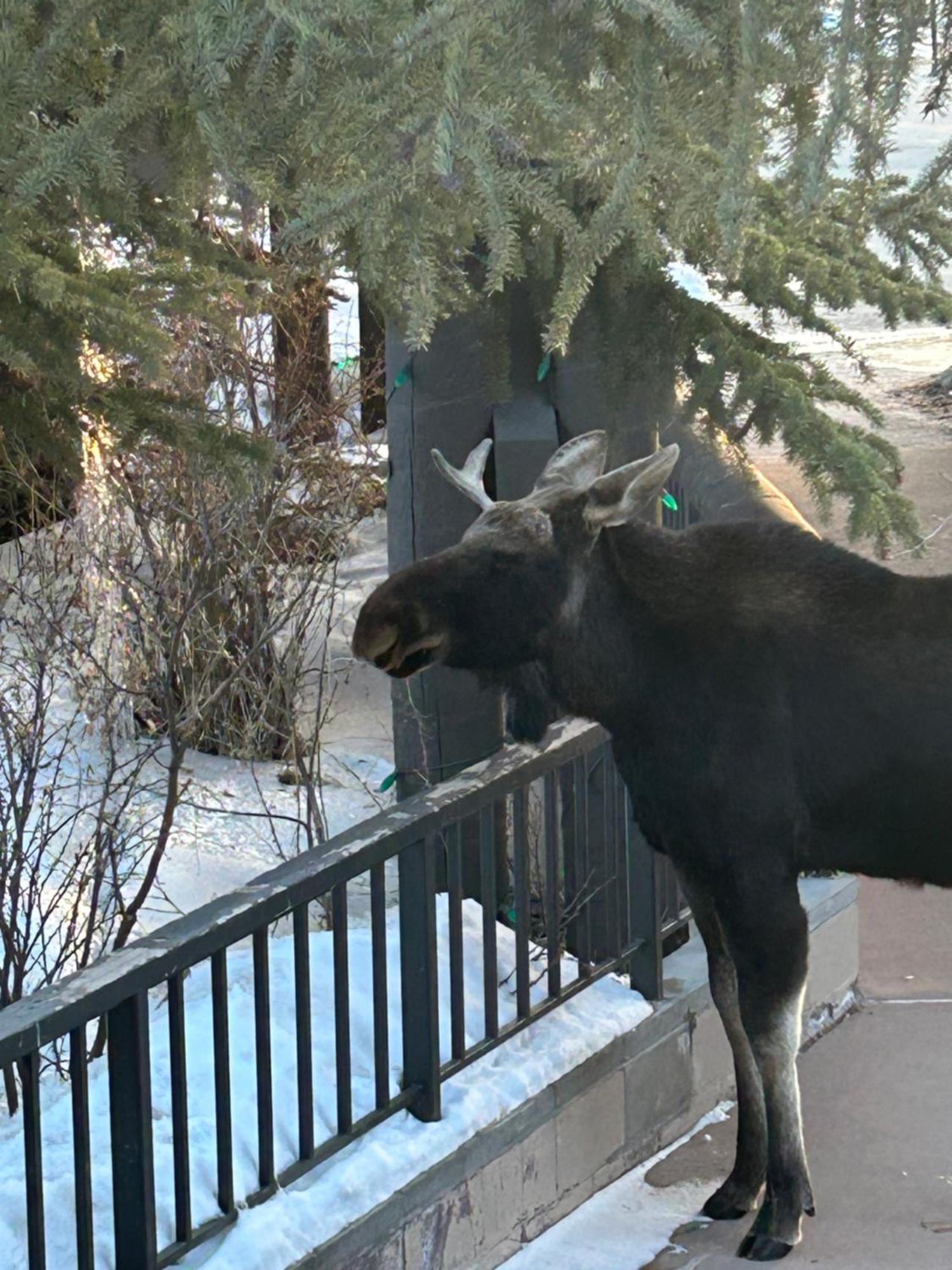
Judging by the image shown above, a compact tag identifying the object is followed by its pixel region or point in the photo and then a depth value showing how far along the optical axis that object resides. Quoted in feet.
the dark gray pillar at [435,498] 19.99
